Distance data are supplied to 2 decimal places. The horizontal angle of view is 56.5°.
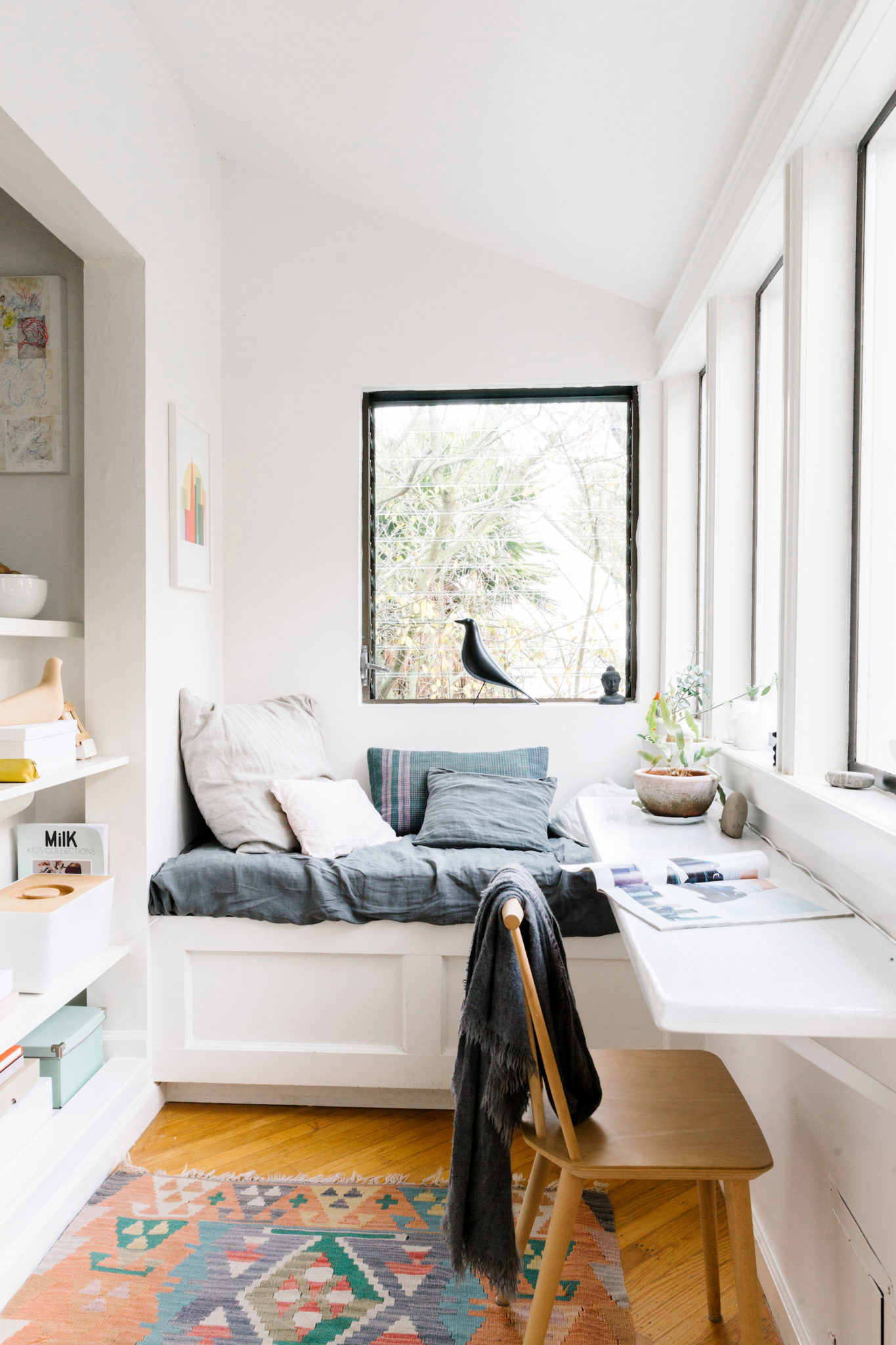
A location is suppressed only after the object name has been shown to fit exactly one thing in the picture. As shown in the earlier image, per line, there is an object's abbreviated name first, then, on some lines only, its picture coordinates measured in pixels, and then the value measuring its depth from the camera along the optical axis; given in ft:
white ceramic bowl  6.59
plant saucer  6.64
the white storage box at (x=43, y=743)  5.93
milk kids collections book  7.13
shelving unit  5.42
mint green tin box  6.59
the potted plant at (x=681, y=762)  6.64
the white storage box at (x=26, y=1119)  5.70
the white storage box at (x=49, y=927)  6.06
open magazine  4.37
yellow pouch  5.84
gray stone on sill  4.95
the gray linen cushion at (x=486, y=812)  8.29
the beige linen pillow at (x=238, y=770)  8.04
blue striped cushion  9.37
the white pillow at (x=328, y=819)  7.88
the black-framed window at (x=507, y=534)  10.03
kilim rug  5.04
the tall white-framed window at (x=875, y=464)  5.03
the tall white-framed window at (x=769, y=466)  7.21
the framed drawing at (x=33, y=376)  7.52
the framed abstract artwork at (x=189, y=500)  7.97
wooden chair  4.18
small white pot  6.92
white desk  3.32
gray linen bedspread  7.25
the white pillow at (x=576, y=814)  8.60
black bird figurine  9.40
